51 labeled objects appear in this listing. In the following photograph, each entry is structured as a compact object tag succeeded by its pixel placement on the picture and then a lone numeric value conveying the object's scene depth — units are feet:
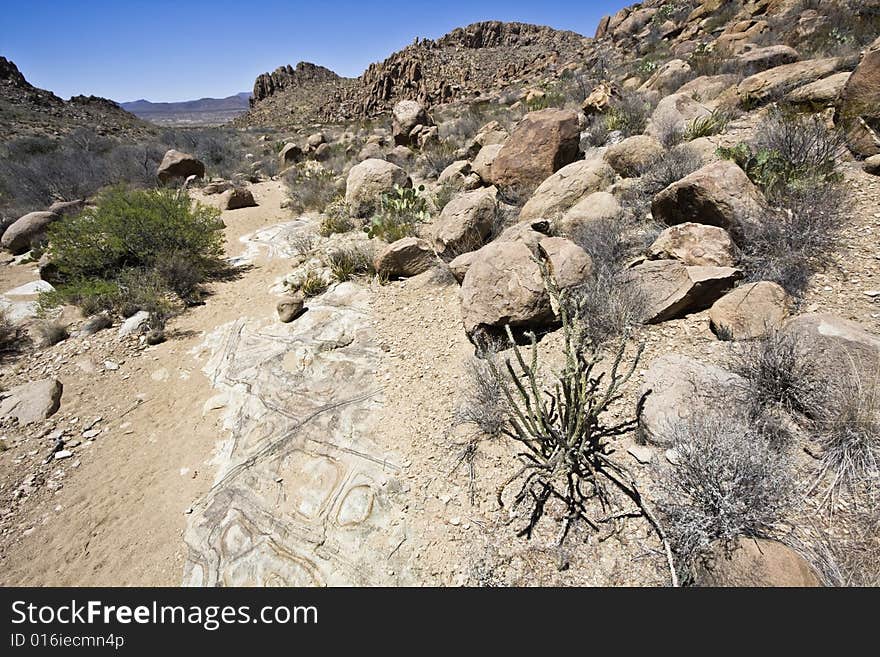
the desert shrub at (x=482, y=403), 8.63
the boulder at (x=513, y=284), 10.32
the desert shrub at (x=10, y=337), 15.75
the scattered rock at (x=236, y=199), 32.14
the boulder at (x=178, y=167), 39.75
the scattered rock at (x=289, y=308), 15.47
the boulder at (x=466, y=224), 15.76
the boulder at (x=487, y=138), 29.19
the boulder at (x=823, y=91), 14.83
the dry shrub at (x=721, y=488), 5.71
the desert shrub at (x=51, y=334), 15.79
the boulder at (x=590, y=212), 13.50
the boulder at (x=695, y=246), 10.19
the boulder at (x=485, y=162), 21.84
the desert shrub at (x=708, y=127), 17.33
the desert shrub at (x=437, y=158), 30.89
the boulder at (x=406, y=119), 44.06
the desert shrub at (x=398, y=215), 20.02
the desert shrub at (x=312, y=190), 30.58
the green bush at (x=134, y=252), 18.01
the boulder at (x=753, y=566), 5.12
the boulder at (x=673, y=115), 18.10
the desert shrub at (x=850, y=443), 5.88
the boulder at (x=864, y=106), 12.32
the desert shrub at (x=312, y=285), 17.11
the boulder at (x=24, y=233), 25.70
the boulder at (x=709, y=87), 21.72
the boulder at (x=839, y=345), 6.75
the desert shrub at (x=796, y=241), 9.60
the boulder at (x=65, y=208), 30.83
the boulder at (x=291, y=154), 49.70
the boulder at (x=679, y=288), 9.53
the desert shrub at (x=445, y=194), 22.21
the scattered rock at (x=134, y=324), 16.19
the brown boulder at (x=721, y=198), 10.76
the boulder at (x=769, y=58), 22.21
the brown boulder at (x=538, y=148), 18.76
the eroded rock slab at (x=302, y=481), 7.29
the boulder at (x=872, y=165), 11.75
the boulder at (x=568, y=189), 15.61
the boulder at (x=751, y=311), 8.52
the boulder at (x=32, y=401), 12.19
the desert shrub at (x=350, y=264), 17.70
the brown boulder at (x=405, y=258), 16.57
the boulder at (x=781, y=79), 17.54
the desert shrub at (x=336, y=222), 23.71
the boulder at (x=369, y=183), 25.71
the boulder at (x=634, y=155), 16.07
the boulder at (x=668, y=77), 26.99
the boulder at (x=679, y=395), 7.35
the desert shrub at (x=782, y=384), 6.89
